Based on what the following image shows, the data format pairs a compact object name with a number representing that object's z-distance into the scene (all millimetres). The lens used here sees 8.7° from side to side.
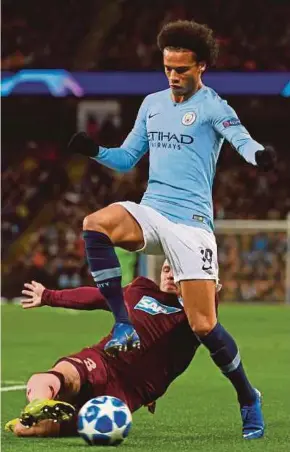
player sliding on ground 9637
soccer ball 8959
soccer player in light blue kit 9375
